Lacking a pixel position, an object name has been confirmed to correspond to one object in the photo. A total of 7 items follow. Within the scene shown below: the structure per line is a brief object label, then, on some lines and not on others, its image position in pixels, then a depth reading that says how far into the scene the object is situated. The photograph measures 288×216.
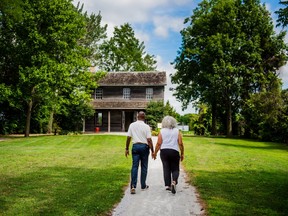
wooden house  41.22
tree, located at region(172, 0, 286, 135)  33.66
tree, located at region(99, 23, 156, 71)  58.22
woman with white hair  8.38
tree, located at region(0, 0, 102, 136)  28.62
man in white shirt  8.60
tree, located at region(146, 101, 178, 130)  37.75
